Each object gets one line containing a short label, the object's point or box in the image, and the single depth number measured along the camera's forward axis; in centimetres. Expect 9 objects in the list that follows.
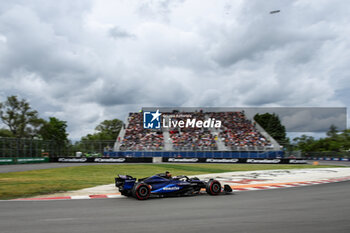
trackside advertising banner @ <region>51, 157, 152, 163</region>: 4278
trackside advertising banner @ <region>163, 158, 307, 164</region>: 4031
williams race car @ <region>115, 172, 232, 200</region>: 1047
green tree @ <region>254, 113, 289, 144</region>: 9300
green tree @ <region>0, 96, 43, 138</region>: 6339
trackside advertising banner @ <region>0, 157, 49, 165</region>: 3581
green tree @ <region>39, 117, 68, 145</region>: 6731
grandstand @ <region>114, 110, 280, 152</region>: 4989
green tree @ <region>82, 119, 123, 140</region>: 10806
